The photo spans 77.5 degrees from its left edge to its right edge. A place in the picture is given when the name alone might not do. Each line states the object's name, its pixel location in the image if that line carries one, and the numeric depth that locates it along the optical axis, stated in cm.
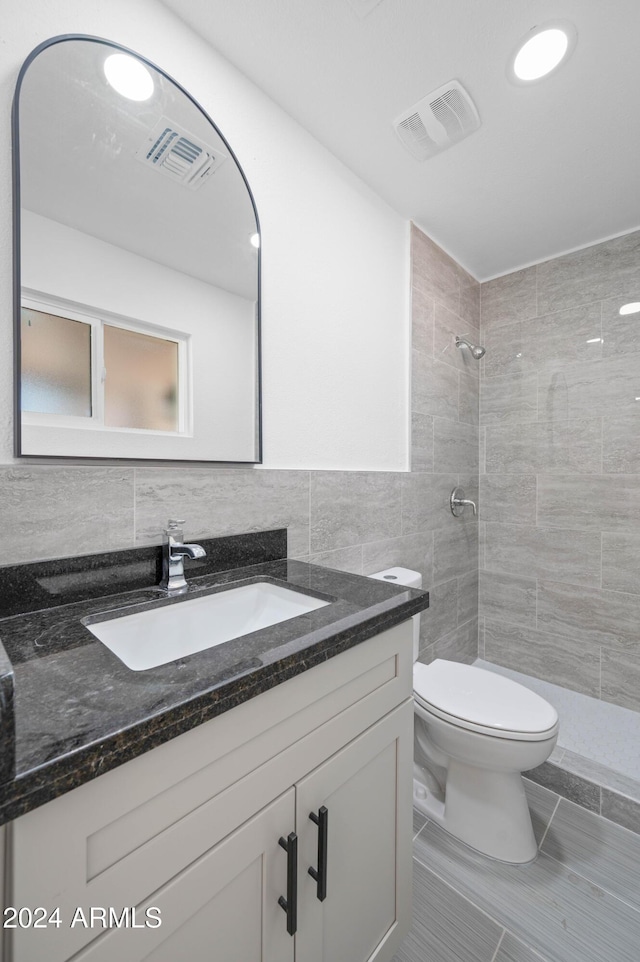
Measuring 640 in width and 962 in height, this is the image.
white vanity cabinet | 44
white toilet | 122
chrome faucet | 99
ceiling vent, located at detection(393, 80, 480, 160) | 130
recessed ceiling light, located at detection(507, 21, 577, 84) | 112
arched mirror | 85
